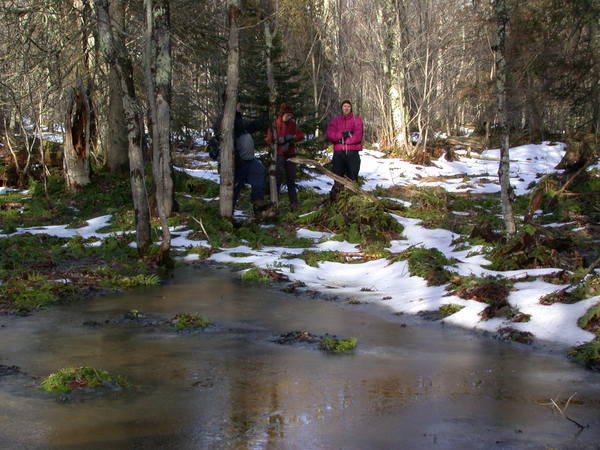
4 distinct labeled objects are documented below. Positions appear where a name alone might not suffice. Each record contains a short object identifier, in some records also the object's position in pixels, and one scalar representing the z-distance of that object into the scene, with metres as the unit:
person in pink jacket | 13.59
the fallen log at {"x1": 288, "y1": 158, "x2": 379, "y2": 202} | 13.17
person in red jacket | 14.14
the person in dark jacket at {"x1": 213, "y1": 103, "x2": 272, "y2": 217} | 13.16
